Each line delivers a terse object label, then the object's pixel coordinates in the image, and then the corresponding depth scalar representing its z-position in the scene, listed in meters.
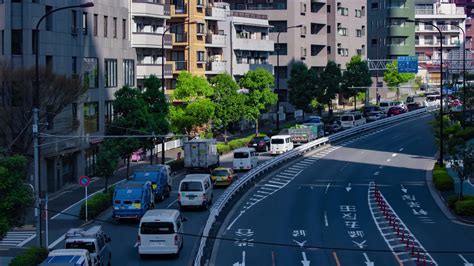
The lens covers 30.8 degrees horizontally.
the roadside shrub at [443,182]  56.25
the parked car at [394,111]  109.88
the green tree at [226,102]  82.25
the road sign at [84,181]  44.72
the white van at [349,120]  94.94
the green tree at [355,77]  116.00
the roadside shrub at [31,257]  32.44
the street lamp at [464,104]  75.39
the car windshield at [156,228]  36.47
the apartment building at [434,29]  168.50
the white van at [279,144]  76.94
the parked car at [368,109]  106.40
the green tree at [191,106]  74.56
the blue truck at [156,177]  52.84
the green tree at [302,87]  104.31
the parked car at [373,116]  103.81
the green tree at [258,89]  90.88
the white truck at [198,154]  63.41
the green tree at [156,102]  63.47
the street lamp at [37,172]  36.10
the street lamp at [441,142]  61.97
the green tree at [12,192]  30.91
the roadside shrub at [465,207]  46.97
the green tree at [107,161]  51.59
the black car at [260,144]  81.50
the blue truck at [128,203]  45.28
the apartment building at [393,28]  153.62
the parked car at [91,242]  33.34
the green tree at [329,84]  106.56
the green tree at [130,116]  59.31
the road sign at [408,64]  103.62
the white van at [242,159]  66.50
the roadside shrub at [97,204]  47.33
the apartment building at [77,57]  54.56
